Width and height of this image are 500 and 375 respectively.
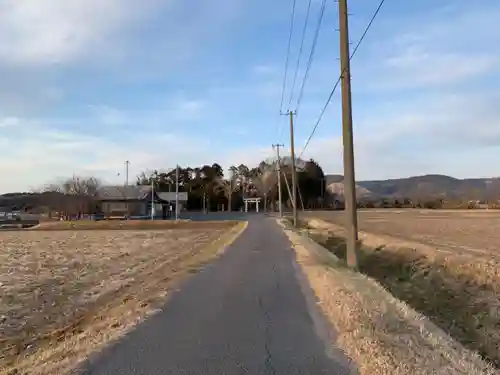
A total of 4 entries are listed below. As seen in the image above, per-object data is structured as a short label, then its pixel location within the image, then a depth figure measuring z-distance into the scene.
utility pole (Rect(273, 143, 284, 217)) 78.62
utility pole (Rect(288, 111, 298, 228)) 54.75
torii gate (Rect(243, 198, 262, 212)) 134.32
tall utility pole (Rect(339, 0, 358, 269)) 17.23
